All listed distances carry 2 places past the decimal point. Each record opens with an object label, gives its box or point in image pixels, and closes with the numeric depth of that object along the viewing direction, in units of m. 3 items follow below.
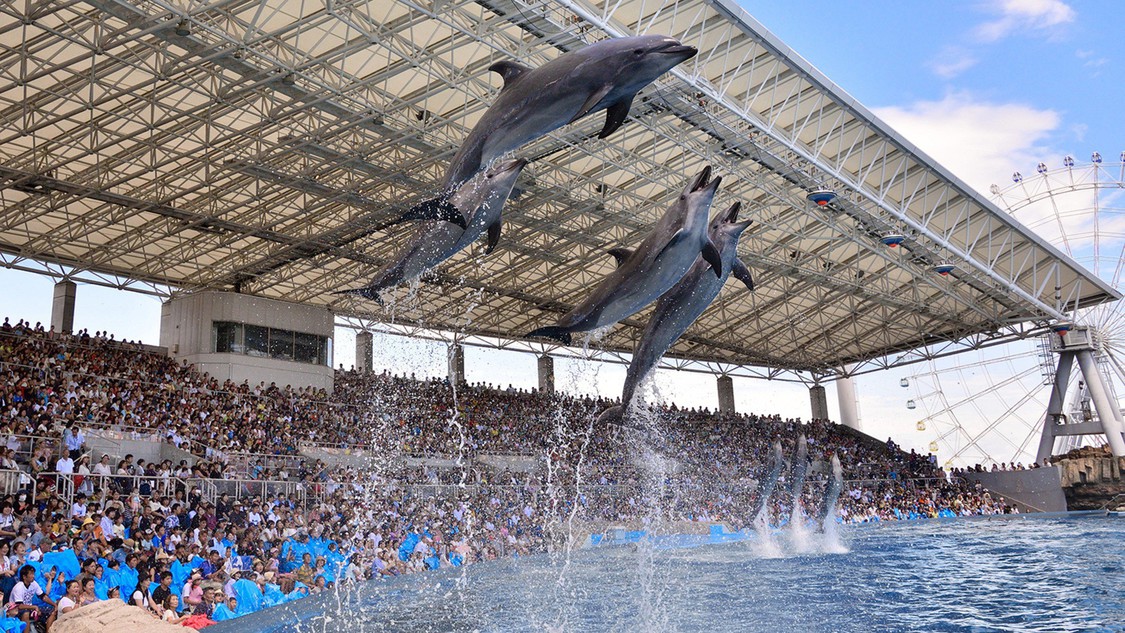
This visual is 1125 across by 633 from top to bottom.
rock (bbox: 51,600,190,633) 7.15
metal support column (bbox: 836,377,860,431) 46.56
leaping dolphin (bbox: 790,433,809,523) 19.50
